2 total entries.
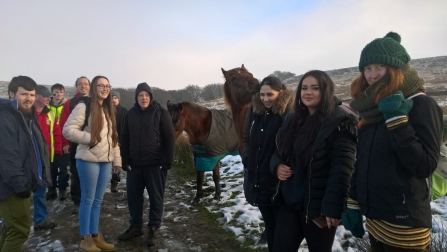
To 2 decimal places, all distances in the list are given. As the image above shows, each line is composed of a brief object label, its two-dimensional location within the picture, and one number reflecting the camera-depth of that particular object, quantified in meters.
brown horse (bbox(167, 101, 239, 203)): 5.52
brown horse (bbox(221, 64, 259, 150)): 4.42
